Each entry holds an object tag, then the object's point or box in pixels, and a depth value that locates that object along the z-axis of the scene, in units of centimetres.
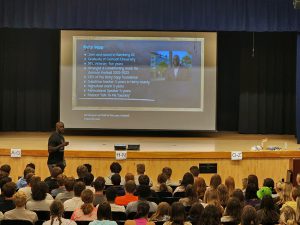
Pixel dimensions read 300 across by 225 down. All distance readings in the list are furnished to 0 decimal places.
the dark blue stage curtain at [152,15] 1427
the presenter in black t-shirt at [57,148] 1113
